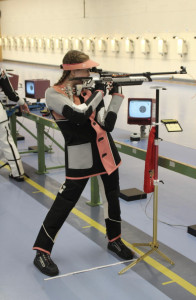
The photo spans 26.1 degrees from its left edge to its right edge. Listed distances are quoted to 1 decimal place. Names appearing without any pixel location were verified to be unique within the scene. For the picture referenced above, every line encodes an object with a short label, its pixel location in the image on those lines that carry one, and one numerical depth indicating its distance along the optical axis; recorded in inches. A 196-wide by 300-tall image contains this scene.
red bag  143.2
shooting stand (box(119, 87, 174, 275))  141.1
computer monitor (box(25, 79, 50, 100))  281.1
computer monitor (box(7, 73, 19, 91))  303.7
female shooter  130.5
